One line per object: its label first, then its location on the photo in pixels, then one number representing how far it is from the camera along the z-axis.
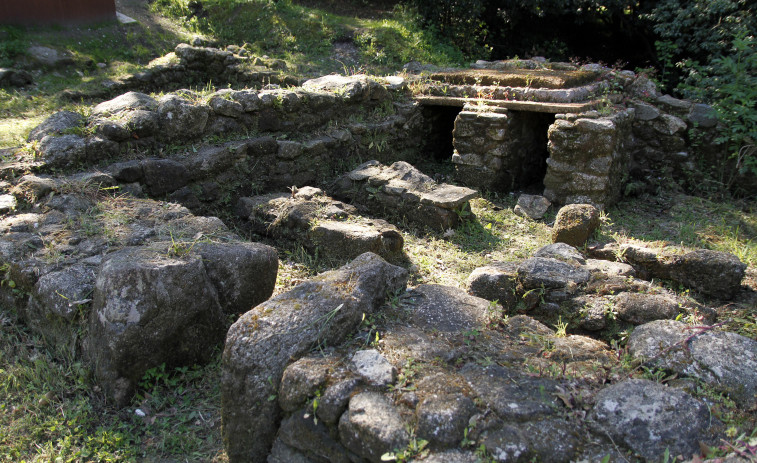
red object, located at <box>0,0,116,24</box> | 8.40
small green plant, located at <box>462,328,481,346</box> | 2.60
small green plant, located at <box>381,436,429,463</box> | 1.93
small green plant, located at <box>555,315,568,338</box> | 3.25
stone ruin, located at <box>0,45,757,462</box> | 2.13
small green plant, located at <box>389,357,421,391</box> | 2.23
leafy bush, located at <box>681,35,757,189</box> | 5.69
